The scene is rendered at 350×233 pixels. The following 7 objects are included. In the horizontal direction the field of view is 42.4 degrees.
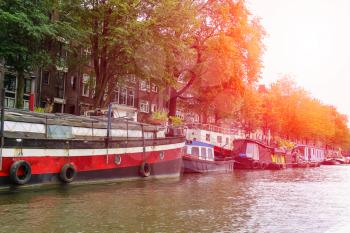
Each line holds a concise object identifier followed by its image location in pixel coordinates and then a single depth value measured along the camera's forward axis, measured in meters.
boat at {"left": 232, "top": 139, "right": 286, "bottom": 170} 50.94
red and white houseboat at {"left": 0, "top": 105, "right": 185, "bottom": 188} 18.98
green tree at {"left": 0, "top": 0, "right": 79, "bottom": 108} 27.09
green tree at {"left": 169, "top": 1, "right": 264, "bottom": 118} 44.06
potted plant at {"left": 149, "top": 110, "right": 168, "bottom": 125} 33.69
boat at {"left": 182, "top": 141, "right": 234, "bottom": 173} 37.65
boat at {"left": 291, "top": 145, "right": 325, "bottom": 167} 69.31
